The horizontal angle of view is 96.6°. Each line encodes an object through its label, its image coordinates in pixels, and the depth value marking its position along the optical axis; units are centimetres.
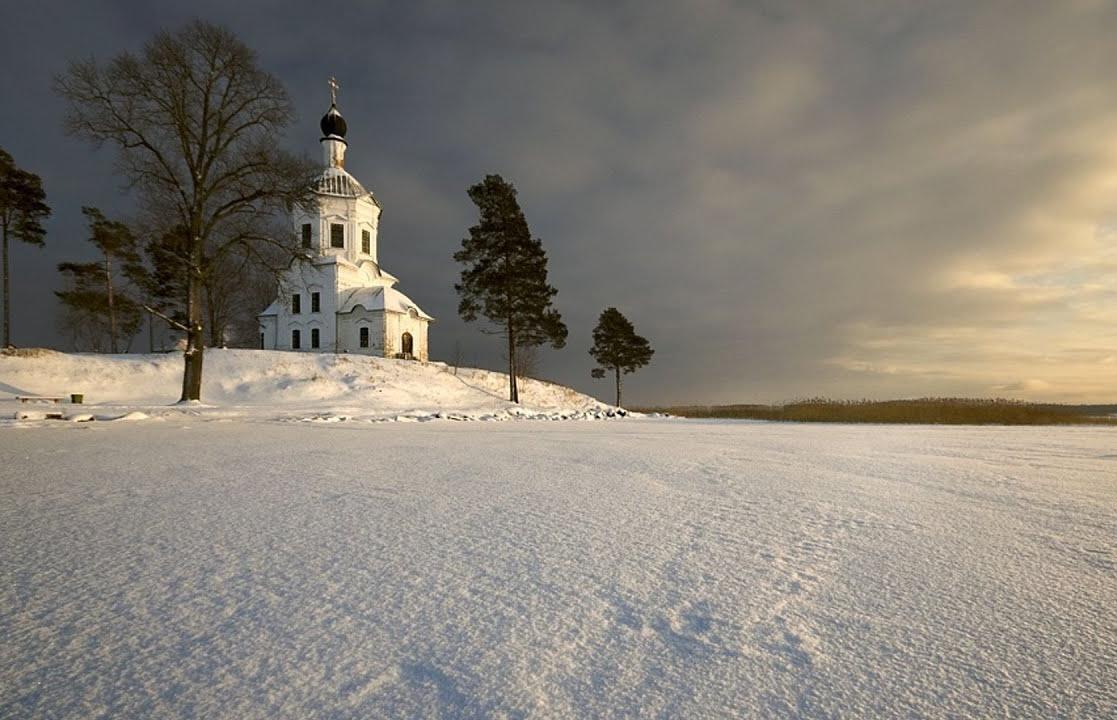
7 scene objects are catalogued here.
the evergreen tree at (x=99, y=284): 2548
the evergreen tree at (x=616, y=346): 3528
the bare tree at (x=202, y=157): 1323
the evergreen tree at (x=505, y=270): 2472
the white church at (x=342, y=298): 3052
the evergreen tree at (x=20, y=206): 2073
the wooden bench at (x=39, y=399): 1260
